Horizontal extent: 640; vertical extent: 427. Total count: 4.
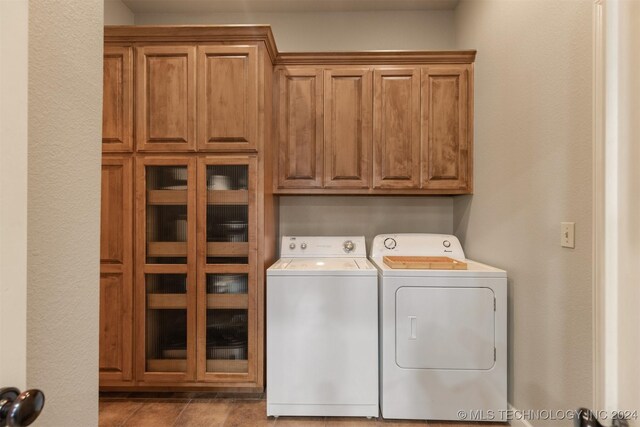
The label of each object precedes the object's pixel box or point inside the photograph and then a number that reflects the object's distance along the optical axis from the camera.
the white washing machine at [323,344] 2.00
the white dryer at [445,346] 1.95
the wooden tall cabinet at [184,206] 2.21
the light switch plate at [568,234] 1.41
